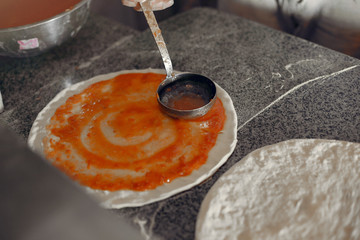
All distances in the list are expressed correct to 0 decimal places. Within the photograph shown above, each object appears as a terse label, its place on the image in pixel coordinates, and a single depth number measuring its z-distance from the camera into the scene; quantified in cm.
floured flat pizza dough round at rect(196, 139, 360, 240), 84
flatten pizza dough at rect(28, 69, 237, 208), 95
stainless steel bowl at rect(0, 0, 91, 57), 118
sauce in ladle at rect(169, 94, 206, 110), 120
